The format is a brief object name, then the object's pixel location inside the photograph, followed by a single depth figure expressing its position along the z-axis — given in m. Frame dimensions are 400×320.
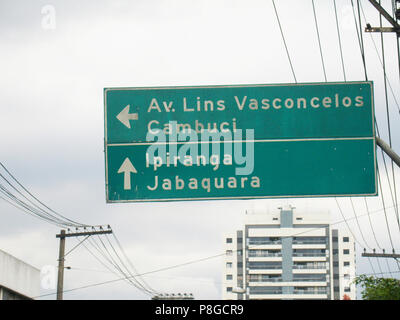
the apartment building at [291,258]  152.12
